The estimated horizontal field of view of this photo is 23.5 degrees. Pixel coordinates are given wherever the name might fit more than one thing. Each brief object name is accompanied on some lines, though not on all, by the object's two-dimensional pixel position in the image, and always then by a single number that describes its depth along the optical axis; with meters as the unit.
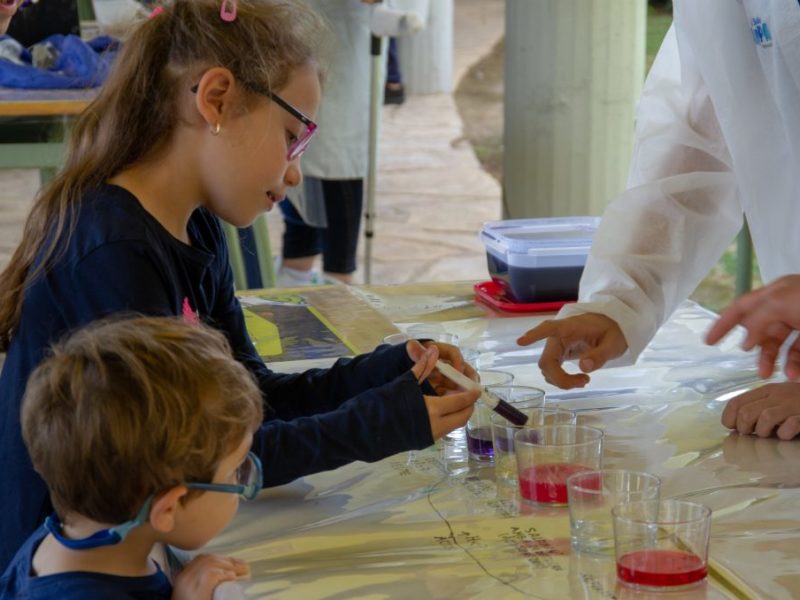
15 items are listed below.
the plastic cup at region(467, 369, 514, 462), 1.78
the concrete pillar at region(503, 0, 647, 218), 3.65
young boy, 1.47
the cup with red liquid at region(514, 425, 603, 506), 1.64
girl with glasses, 1.71
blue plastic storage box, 2.38
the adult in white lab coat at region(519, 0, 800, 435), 2.03
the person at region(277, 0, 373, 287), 4.53
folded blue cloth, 3.72
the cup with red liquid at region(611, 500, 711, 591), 1.47
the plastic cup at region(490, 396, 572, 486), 1.71
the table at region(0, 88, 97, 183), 3.46
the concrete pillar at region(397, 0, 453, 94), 10.00
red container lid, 2.40
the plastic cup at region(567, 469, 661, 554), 1.53
